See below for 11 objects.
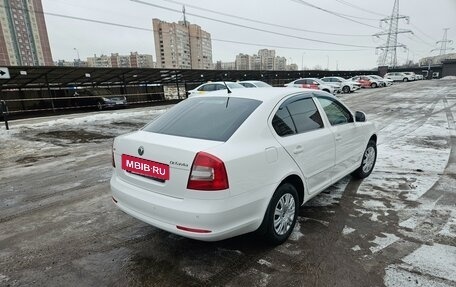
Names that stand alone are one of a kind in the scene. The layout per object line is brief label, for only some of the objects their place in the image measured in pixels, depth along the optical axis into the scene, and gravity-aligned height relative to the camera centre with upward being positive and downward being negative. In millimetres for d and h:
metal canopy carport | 17250 +23
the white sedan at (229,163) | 2578 -853
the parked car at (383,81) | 37156 -1796
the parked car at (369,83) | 36375 -1831
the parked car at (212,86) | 17709 -755
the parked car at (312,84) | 23859 -1138
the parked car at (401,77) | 49406 -1736
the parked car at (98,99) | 20062 -1426
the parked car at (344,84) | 28297 -1448
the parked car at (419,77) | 53766 -2098
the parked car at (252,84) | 18922 -734
